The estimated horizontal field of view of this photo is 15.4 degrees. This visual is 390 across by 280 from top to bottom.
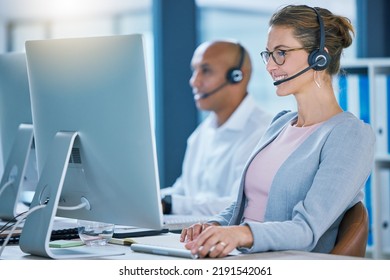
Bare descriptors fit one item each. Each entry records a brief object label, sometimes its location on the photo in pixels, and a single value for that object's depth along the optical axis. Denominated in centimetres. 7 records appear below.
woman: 289
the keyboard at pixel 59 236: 313
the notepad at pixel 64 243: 301
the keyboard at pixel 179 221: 335
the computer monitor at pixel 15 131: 351
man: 437
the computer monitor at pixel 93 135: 281
